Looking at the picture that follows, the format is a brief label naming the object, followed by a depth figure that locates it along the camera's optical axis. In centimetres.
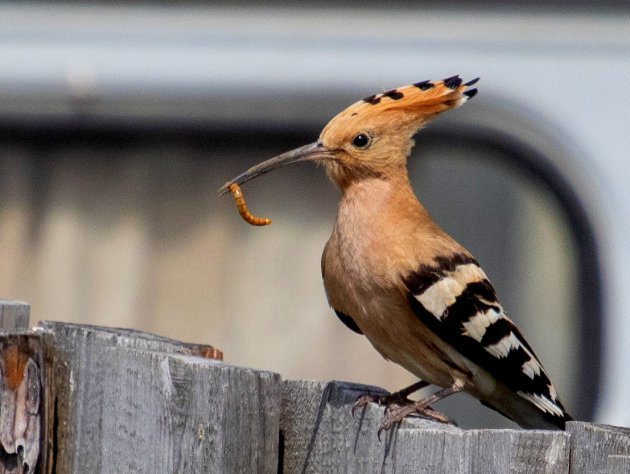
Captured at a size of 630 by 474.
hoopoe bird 664
